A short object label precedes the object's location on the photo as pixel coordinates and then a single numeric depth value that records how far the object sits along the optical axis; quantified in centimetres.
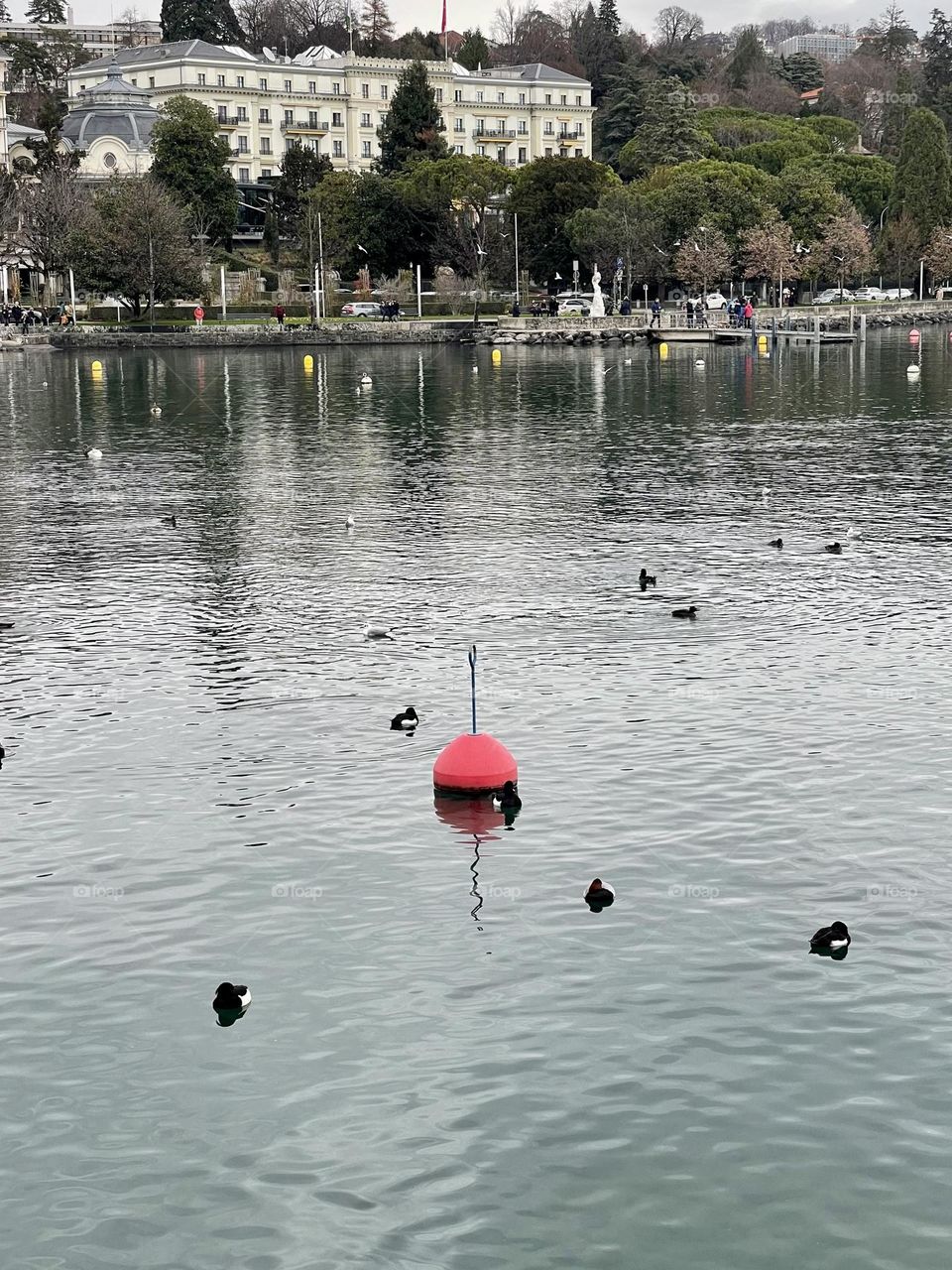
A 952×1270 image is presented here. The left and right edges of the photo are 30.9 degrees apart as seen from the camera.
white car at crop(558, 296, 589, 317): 13350
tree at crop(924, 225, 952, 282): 15375
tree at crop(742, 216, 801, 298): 13975
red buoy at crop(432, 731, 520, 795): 1797
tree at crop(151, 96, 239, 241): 14350
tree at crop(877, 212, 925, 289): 15425
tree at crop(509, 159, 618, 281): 14138
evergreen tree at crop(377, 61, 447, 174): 15838
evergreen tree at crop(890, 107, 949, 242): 15425
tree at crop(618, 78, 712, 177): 16150
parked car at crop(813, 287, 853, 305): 15550
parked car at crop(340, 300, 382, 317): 13775
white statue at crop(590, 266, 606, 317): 12475
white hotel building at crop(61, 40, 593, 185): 18500
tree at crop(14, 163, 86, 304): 12519
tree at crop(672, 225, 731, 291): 13612
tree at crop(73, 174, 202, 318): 12375
